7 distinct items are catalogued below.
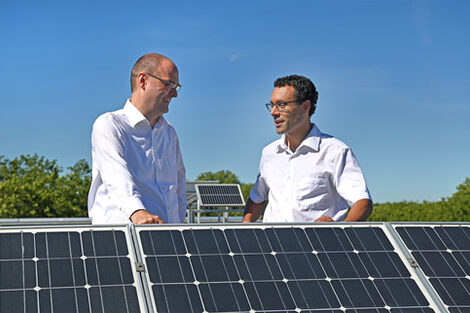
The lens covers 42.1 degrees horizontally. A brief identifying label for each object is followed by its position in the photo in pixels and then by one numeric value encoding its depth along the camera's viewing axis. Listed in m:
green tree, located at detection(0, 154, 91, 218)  18.73
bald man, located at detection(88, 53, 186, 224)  4.75
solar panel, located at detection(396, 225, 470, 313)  3.71
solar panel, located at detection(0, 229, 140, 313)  3.13
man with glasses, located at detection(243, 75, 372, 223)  5.32
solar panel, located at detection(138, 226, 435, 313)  3.38
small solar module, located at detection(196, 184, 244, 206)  19.25
